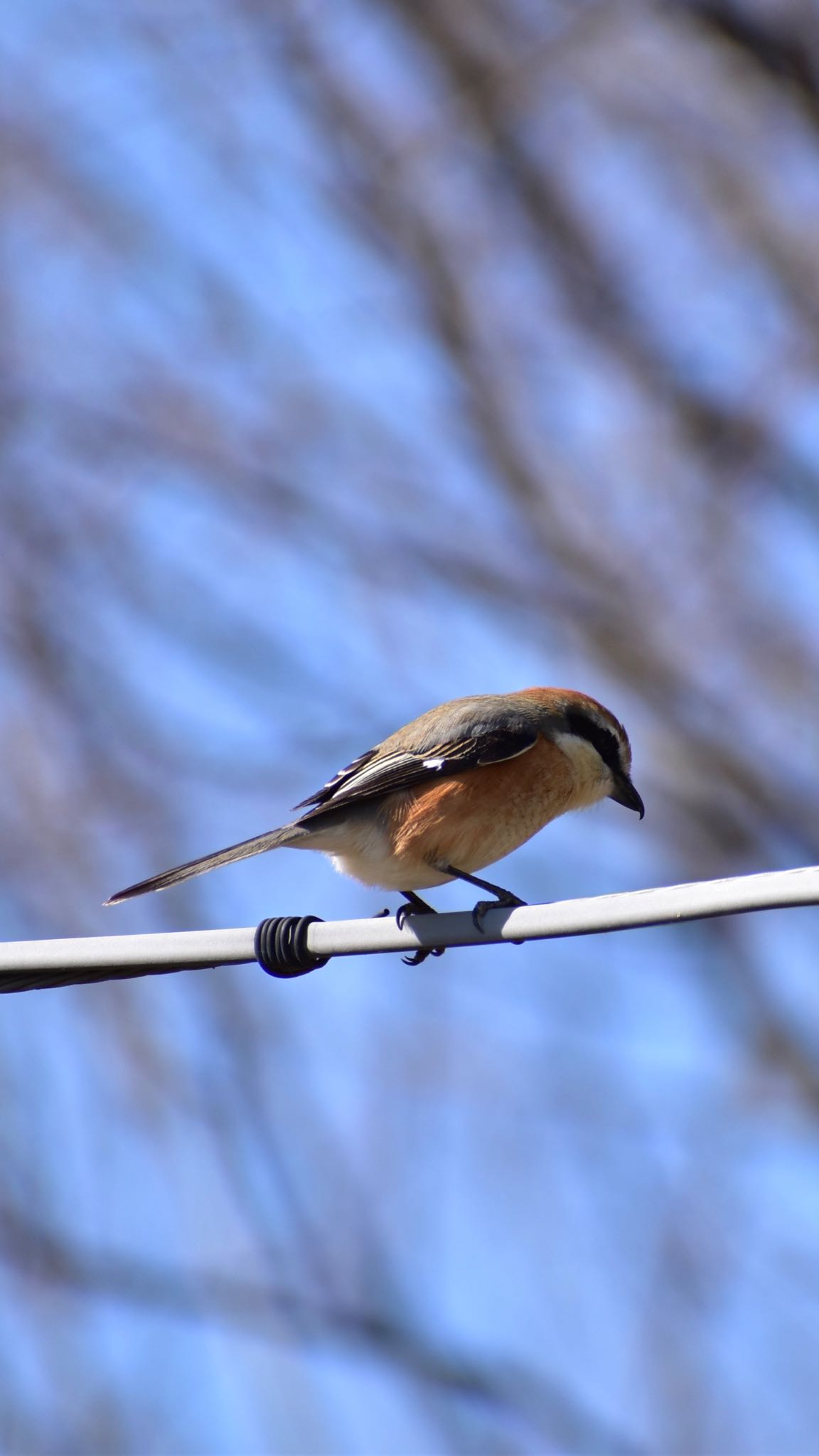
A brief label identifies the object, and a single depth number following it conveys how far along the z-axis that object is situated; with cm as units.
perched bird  916
